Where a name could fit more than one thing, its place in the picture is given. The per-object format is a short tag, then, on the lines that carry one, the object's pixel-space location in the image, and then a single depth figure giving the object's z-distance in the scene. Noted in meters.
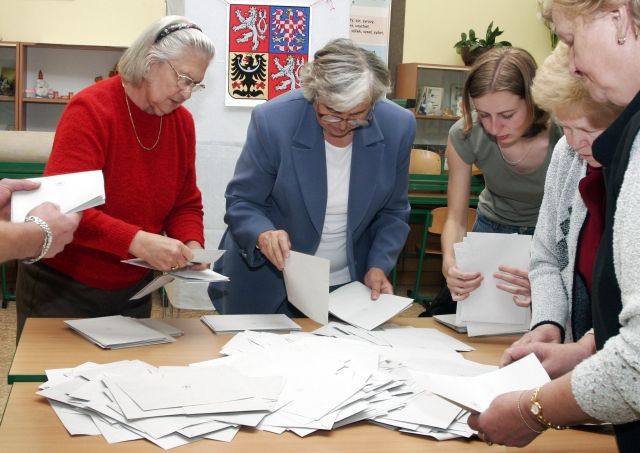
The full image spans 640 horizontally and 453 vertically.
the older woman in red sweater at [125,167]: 2.18
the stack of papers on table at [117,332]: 1.98
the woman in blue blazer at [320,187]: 2.36
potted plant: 7.23
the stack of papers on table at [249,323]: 2.18
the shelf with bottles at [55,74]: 6.70
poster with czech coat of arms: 3.70
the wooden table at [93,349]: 1.80
